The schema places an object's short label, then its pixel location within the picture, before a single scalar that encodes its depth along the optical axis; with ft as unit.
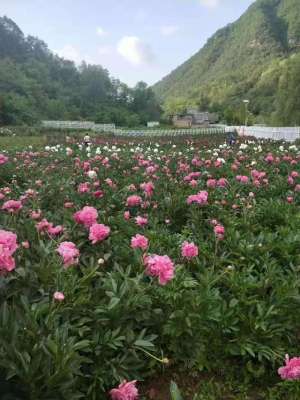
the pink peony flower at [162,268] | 6.96
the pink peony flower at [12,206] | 9.53
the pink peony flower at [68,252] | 7.05
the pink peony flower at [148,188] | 13.08
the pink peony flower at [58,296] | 6.19
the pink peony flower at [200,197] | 11.88
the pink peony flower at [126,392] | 5.36
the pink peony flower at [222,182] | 15.17
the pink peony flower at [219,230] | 9.77
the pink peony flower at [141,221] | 9.84
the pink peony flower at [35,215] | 9.93
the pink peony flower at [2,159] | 17.53
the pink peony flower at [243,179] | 15.66
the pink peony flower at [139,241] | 7.98
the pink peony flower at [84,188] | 13.75
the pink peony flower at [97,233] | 7.82
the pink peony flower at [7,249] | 6.15
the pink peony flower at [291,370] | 5.67
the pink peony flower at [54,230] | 8.83
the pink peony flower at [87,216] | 8.55
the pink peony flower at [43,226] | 8.81
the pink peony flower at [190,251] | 8.32
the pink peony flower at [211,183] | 15.02
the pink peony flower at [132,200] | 11.39
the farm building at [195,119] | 249.10
